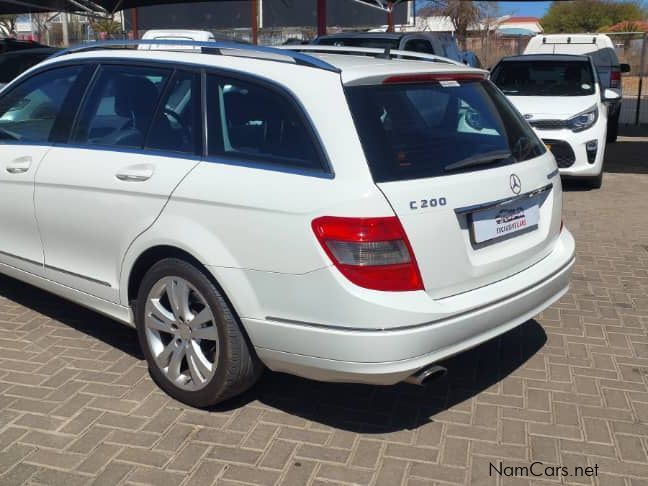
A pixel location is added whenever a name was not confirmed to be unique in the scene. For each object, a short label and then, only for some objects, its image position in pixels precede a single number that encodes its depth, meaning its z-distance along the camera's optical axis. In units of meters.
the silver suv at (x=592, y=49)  15.25
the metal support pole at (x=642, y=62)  17.77
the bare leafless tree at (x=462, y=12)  42.69
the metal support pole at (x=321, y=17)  19.69
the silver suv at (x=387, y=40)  12.38
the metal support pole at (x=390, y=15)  21.09
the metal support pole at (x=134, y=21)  22.62
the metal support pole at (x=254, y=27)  19.94
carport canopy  18.38
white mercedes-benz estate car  3.14
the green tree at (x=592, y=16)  53.62
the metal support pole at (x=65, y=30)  33.97
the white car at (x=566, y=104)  9.23
